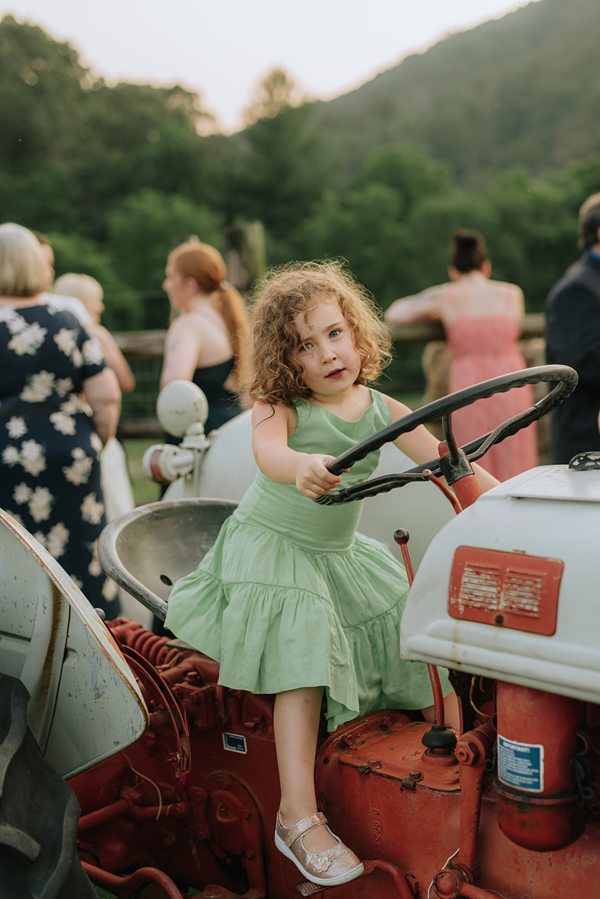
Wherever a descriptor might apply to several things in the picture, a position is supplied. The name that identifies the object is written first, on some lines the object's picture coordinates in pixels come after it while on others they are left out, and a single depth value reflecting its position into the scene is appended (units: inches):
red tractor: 56.6
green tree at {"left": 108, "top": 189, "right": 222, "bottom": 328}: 1226.0
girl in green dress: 74.9
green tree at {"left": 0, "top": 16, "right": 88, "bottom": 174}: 1412.4
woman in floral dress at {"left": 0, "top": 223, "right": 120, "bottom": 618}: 140.5
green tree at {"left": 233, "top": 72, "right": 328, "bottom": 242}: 1533.0
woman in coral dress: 208.4
